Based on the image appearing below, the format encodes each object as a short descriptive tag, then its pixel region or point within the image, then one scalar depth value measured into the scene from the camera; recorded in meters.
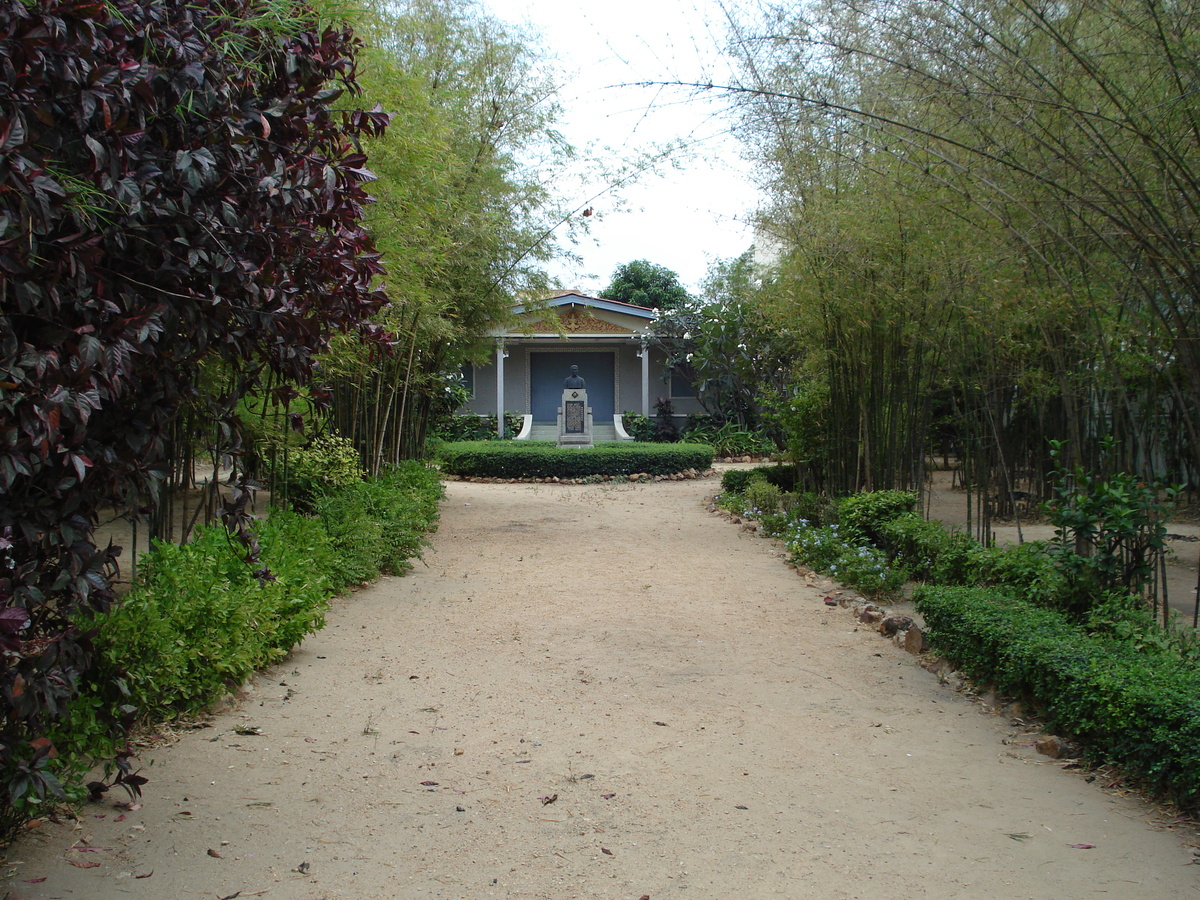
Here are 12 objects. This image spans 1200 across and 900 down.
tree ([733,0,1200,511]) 3.97
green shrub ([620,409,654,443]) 22.06
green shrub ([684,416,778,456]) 19.35
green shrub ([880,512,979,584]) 5.82
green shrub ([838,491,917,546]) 7.57
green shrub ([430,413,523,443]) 21.56
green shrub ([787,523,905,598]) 6.54
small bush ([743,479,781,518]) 11.02
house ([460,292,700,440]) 23.38
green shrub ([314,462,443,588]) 6.60
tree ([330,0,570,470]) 5.82
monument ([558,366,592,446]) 19.58
